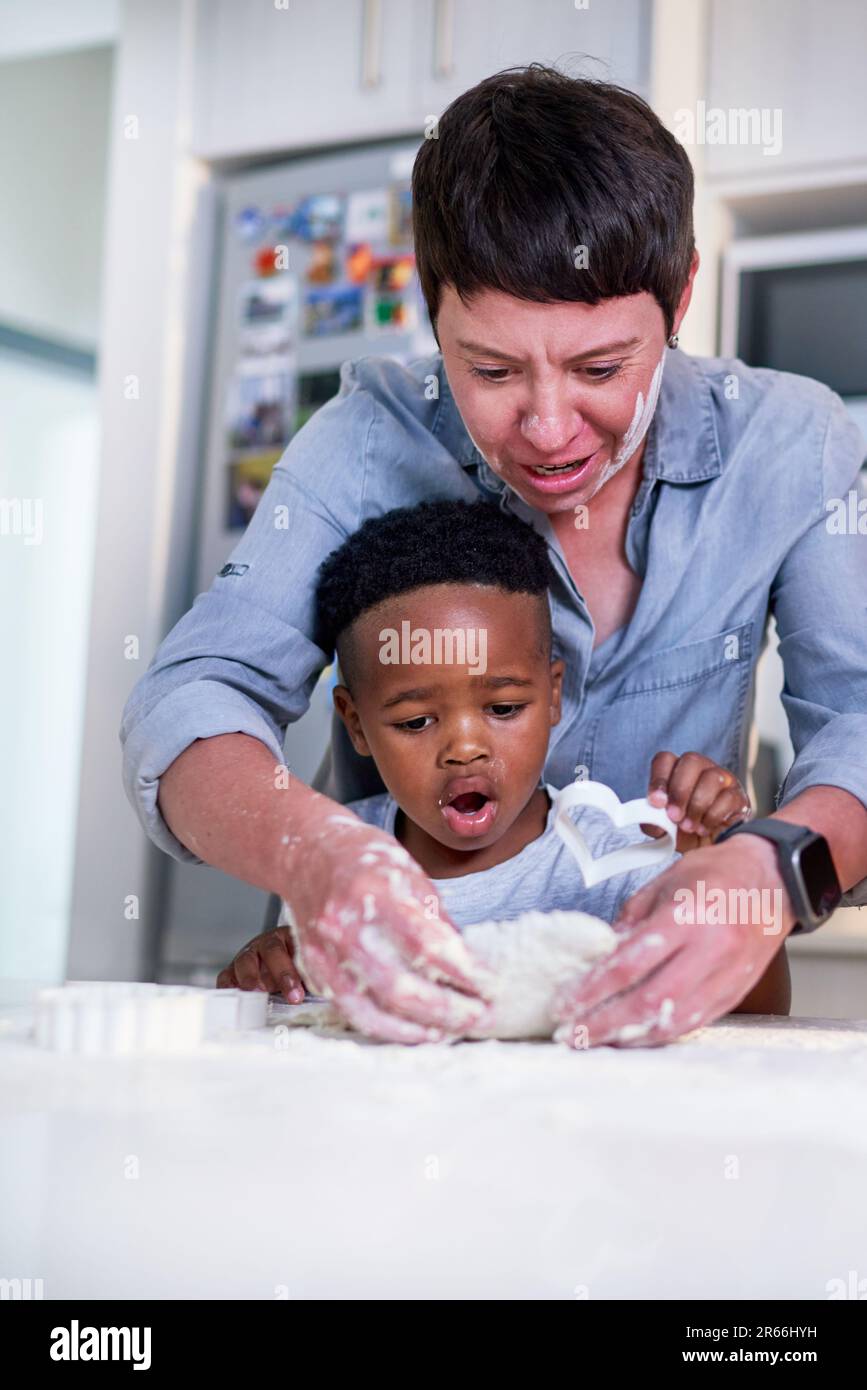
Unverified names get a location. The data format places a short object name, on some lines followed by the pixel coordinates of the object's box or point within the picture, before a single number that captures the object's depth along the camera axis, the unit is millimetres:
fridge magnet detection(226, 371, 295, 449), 2625
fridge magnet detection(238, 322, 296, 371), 2639
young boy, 1277
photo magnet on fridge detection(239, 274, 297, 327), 2635
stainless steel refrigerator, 2543
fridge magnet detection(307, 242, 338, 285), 2613
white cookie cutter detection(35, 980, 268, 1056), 772
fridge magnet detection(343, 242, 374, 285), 2574
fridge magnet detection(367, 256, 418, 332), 2533
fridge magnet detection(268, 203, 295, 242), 2602
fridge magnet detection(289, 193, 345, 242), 2588
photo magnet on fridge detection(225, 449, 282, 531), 2590
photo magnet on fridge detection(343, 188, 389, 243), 2535
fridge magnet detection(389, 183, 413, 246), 2504
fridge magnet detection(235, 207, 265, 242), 2613
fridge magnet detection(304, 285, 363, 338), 2602
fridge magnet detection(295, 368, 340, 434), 2609
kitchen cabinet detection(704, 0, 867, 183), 2260
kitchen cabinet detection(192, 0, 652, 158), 2369
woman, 793
